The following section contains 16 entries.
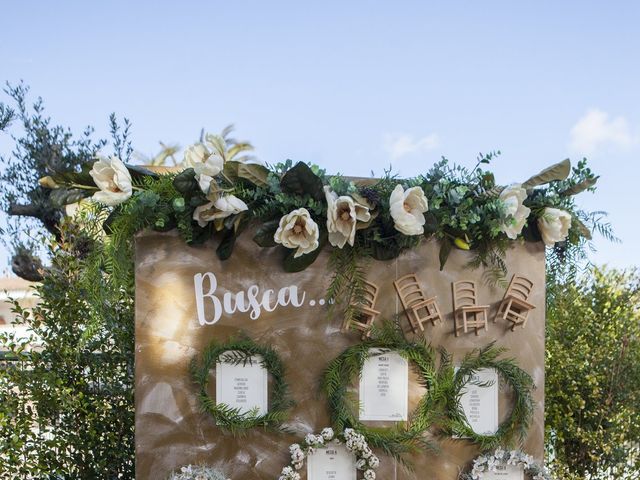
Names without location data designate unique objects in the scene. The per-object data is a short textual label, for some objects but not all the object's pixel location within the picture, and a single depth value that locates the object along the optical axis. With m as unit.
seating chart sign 2.88
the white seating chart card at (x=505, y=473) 3.06
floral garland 2.77
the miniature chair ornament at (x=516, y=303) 3.12
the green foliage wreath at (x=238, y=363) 2.86
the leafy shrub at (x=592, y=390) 4.28
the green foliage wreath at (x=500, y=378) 3.03
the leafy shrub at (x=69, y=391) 3.85
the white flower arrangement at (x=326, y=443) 2.88
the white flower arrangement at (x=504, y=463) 3.03
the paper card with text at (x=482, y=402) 3.09
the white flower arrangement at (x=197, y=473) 2.77
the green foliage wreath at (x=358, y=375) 2.92
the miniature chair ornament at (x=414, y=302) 3.01
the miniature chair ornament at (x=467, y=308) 3.07
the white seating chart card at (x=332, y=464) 2.97
